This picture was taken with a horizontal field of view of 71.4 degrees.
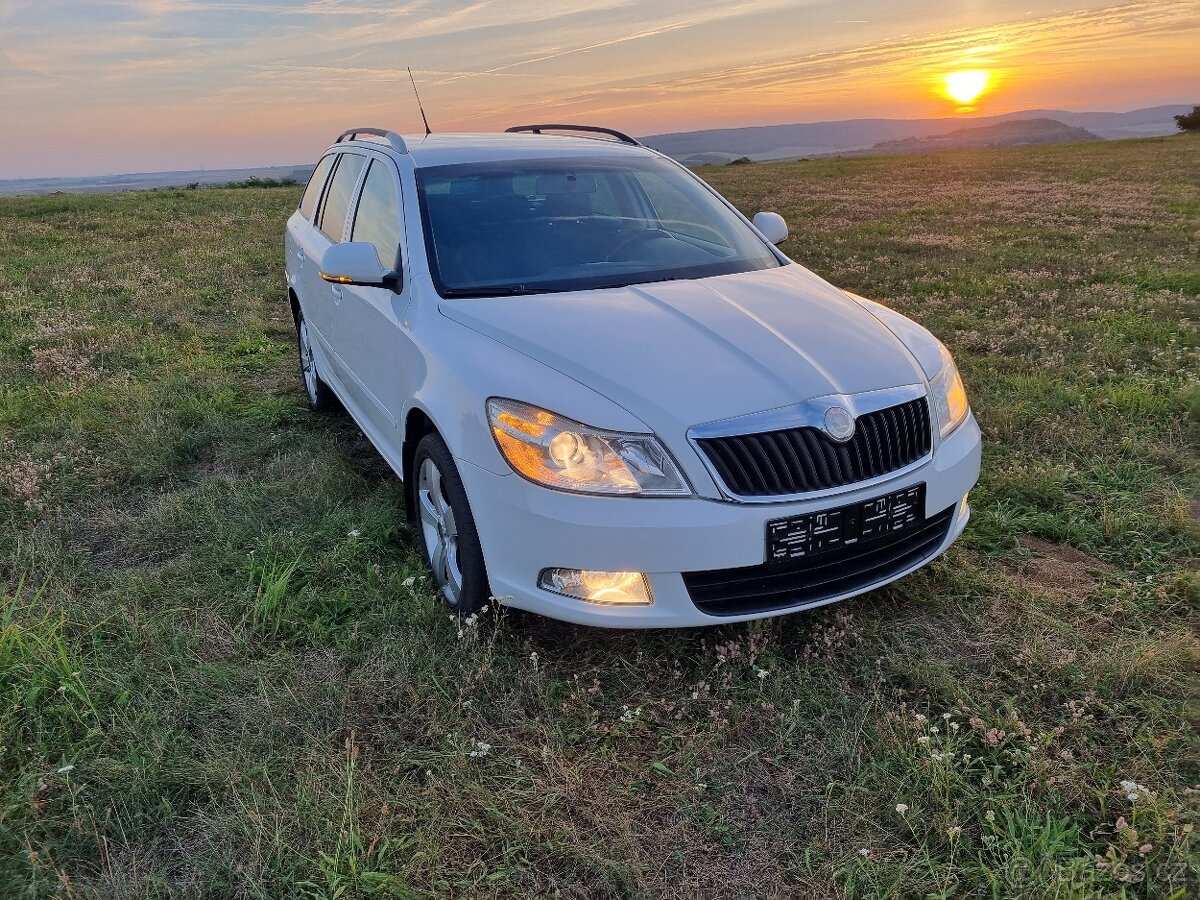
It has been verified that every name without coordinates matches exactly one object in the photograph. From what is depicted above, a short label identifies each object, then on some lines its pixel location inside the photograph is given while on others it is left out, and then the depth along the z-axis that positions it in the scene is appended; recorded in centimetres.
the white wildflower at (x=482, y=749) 248
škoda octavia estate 251
